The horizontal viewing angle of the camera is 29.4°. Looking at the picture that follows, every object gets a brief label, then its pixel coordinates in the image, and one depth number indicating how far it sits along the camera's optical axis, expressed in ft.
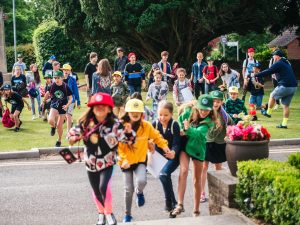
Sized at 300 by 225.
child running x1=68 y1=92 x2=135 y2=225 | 20.26
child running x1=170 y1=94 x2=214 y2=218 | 23.56
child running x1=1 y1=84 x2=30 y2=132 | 48.49
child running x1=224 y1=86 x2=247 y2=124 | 34.35
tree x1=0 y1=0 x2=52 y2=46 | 217.56
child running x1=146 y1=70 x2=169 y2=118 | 44.62
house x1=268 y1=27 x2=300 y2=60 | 191.42
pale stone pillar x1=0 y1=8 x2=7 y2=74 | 95.60
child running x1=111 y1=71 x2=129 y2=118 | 41.01
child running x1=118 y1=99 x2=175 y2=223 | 22.35
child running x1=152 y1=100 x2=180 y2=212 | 23.34
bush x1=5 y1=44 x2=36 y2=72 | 176.86
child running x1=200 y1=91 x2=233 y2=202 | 26.50
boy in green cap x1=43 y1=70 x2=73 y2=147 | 41.09
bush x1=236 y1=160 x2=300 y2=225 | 17.99
